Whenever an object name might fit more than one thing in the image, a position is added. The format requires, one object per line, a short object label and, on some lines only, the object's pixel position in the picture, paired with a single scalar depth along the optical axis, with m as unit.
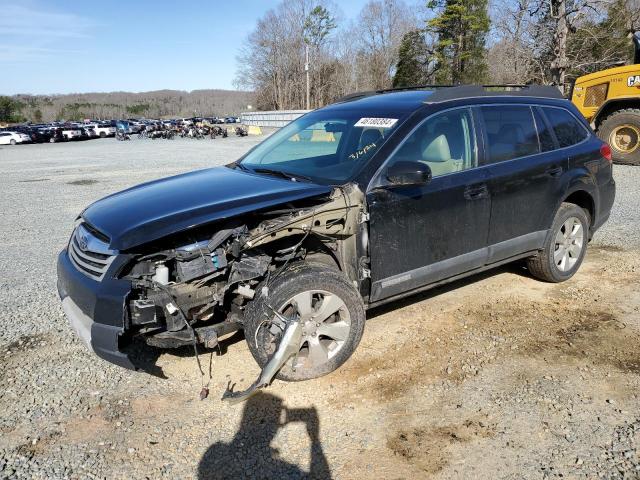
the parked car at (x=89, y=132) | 44.91
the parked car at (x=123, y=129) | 39.29
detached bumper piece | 2.84
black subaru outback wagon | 2.91
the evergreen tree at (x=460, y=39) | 43.81
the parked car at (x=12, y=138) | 40.38
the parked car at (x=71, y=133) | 42.51
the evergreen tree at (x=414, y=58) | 49.47
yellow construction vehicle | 11.35
